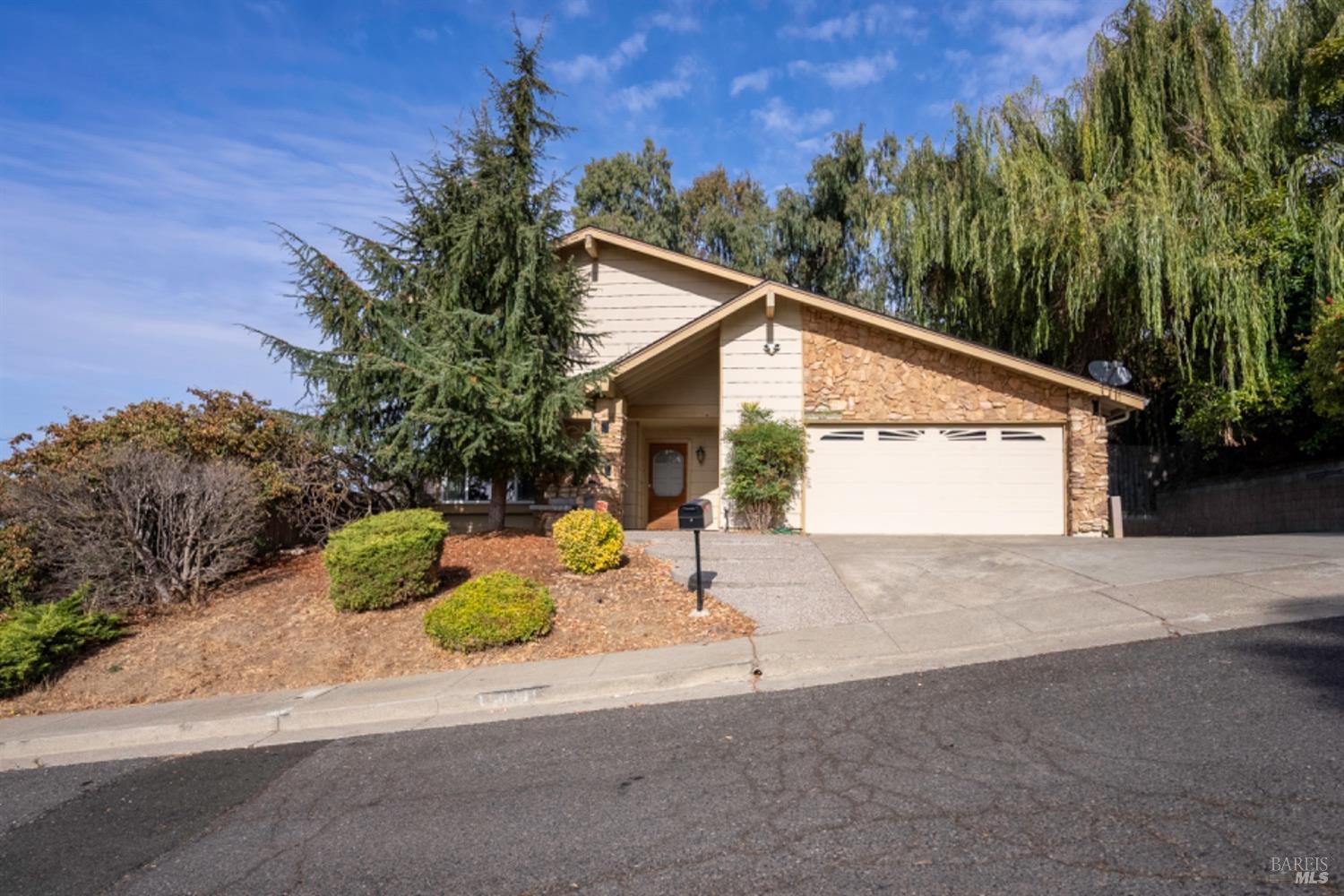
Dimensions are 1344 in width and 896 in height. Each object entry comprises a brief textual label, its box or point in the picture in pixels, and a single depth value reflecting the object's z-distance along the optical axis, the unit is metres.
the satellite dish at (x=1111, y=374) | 14.79
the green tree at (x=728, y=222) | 31.39
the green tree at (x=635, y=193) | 33.56
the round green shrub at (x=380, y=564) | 9.72
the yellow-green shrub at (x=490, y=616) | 8.56
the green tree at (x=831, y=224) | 29.69
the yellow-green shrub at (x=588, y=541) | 10.58
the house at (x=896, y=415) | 14.89
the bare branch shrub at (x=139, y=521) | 10.27
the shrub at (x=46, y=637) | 8.77
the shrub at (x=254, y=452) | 10.91
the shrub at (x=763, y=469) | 15.05
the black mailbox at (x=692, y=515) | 8.78
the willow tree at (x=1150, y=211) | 15.32
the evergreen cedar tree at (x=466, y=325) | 12.28
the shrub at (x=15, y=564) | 10.06
